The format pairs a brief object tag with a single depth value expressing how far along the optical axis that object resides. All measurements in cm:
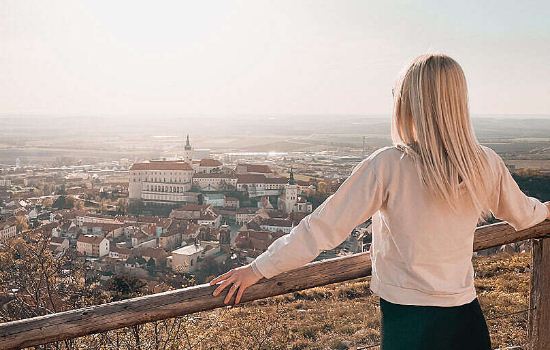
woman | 98
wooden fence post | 168
